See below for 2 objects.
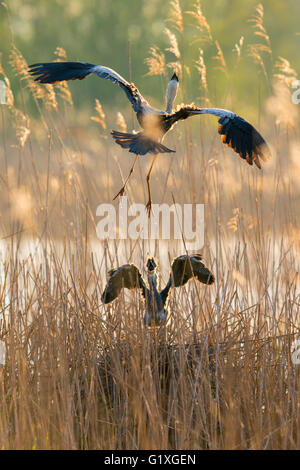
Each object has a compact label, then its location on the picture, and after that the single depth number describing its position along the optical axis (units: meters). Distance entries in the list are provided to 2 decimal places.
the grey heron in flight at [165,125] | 4.57
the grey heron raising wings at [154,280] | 5.29
